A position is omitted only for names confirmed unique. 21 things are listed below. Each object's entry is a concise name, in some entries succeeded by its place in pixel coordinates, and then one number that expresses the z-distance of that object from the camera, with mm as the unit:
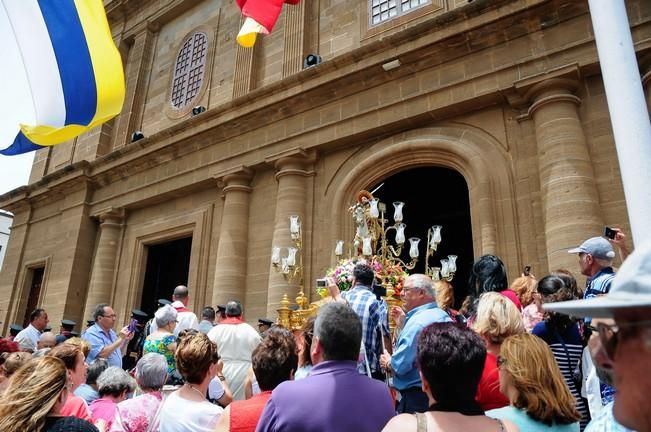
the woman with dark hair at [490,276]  4698
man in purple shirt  2230
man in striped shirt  4164
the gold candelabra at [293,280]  7355
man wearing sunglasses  1007
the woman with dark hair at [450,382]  1867
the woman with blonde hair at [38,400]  2174
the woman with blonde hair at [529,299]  4461
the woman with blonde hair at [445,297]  4828
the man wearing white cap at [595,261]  3947
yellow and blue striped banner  7953
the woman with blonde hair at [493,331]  2852
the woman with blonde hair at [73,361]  3182
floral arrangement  6426
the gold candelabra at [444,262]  6922
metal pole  4508
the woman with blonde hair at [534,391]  2221
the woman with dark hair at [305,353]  3557
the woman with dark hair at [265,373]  2684
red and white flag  9664
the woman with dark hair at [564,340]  3447
